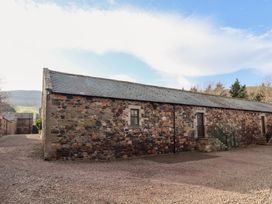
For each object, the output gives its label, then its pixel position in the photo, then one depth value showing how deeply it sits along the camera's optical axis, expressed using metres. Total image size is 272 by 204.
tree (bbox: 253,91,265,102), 33.68
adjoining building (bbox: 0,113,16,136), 28.41
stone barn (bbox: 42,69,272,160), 10.16
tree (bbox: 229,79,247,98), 32.80
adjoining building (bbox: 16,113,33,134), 42.97
